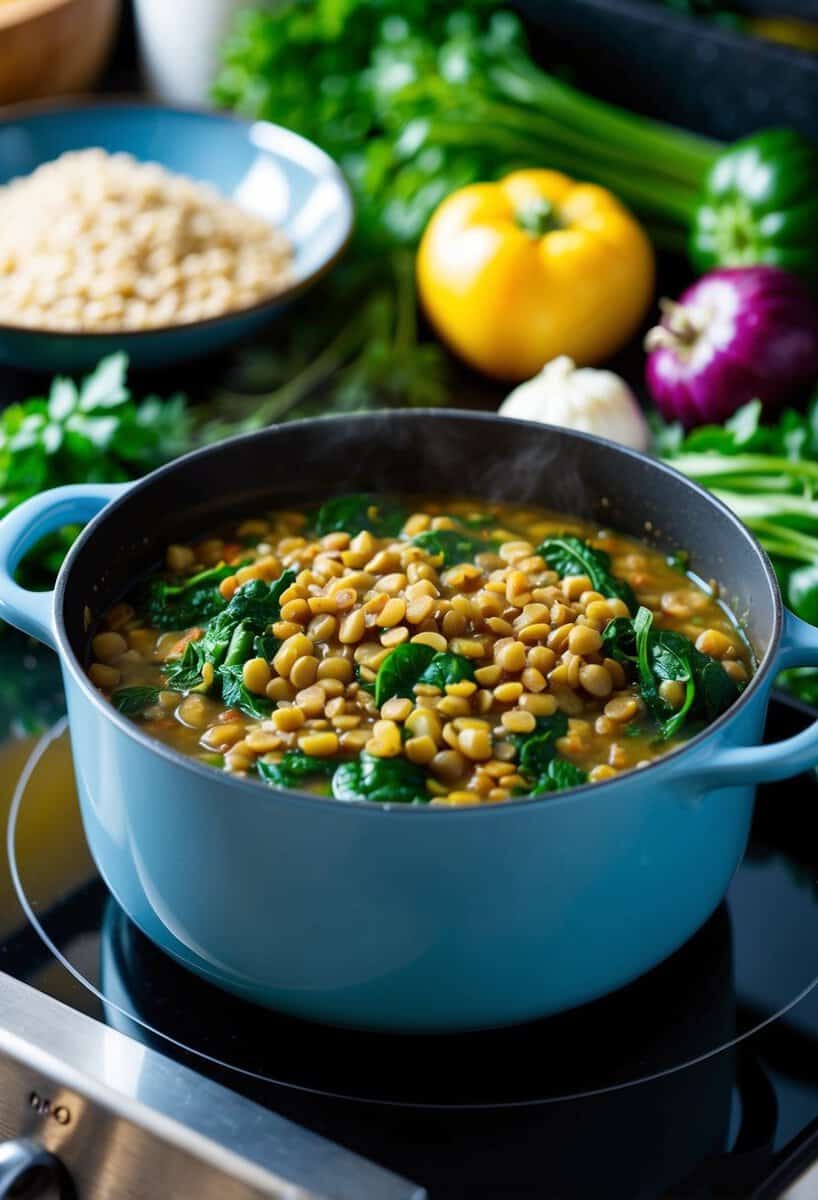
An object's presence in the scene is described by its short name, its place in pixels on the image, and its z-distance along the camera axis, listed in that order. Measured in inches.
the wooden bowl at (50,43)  35.9
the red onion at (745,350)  30.9
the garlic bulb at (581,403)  30.0
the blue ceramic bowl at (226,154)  33.7
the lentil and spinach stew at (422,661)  23.3
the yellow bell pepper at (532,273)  31.8
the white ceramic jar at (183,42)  37.6
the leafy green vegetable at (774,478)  28.5
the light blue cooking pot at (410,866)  21.5
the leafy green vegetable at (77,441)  28.6
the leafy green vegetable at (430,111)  34.3
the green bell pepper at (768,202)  32.5
